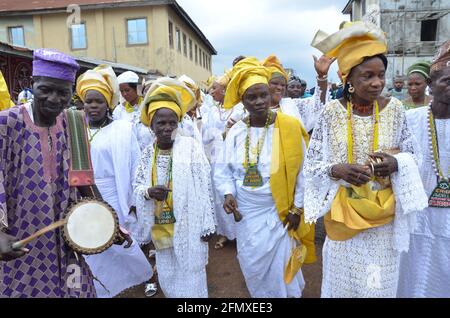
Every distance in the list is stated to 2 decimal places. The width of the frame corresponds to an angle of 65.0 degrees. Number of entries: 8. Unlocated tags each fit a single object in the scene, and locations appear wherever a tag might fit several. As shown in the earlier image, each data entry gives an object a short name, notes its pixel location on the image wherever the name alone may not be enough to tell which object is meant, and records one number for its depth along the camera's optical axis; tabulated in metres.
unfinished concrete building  26.88
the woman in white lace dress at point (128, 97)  6.07
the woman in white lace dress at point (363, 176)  2.20
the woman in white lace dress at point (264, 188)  3.06
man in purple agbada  2.01
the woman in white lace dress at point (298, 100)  3.44
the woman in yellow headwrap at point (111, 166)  3.51
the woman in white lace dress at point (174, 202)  3.07
